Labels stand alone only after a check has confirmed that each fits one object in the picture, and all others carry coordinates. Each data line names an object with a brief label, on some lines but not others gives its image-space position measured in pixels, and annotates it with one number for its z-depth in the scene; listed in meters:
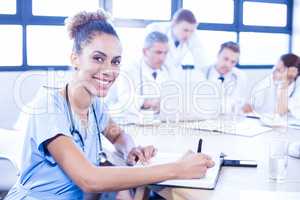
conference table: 1.09
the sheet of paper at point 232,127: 2.00
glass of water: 1.22
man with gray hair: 2.36
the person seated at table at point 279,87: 2.77
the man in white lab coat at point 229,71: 3.22
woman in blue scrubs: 1.15
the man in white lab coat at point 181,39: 3.54
